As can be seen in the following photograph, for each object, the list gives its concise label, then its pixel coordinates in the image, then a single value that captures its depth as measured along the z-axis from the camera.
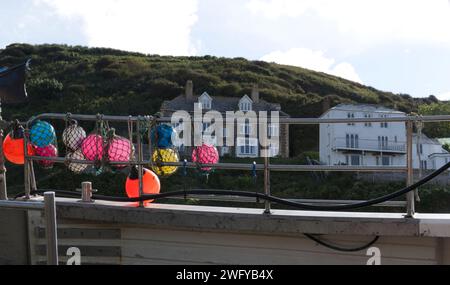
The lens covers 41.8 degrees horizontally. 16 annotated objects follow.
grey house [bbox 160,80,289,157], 57.23
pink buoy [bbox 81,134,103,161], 5.08
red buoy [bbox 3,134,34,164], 5.44
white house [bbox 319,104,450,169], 41.81
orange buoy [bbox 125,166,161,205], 4.91
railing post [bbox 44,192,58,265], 2.79
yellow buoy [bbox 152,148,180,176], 4.96
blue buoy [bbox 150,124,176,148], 4.95
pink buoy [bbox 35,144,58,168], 5.63
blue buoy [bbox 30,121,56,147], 5.52
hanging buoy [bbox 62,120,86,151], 5.55
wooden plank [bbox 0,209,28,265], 3.21
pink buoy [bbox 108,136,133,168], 5.03
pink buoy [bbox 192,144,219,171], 5.20
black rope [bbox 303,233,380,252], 4.12
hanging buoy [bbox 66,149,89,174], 5.40
